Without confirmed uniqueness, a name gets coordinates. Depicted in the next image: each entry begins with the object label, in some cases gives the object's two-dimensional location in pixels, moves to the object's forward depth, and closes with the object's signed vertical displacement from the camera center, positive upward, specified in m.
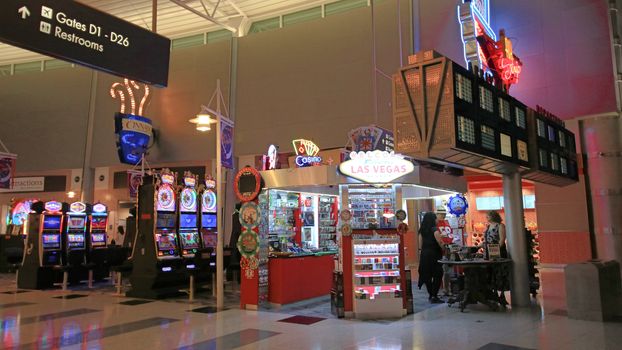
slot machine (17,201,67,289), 11.29 -0.24
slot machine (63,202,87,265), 11.87 +0.08
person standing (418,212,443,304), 8.45 -0.34
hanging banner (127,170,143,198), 15.98 +1.99
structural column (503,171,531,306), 7.90 +0.02
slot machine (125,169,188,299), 9.44 -0.16
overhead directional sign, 4.30 +2.05
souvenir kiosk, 7.34 -0.06
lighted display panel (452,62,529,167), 5.96 +1.68
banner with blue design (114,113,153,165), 15.63 +3.46
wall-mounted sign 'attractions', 15.20 +2.24
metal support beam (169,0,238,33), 11.05 +6.51
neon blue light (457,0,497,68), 11.69 +5.74
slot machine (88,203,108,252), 12.66 +0.30
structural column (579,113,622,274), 12.08 +1.50
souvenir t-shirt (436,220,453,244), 9.45 +0.15
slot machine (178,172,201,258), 10.21 +0.42
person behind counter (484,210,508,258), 8.26 +0.09
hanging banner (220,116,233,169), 8.52 +1.78
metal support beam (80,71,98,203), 19.12 +3.66
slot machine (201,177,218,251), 10.88 +0.53
